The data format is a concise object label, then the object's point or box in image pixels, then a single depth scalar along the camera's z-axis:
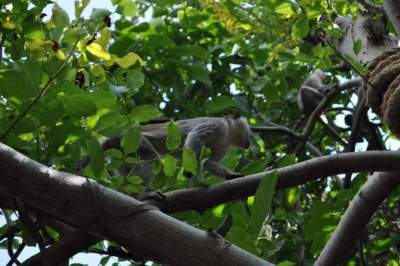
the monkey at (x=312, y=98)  12.23
